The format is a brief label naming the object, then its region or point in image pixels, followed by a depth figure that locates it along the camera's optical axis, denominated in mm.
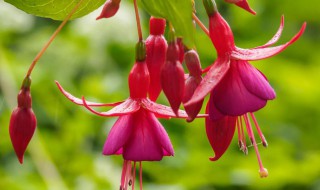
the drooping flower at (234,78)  423
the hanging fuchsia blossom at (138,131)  430
